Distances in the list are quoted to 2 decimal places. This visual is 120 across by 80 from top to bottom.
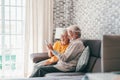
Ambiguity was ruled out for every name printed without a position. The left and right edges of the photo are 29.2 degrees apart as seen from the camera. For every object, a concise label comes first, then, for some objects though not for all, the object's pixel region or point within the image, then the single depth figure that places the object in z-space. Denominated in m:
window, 5.20
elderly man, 3.50
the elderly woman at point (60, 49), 3.96
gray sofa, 3.29
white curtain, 5.06
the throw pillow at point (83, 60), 3.42
